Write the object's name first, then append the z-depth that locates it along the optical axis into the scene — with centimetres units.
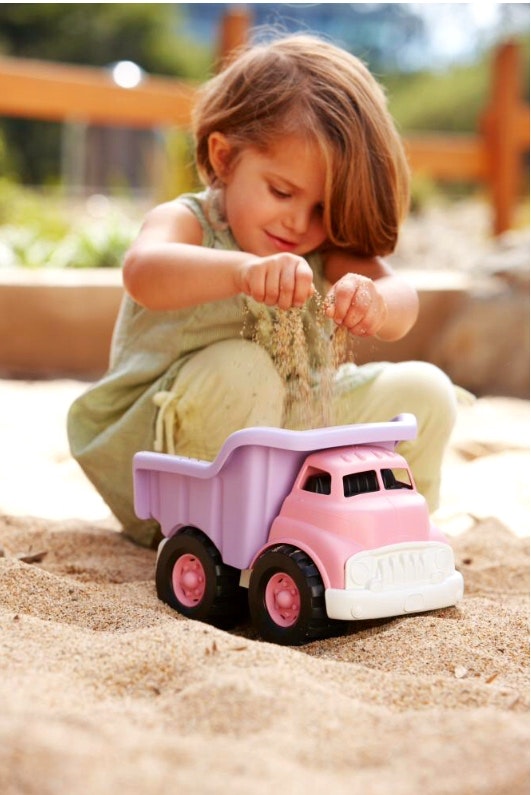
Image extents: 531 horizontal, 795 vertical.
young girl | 202
